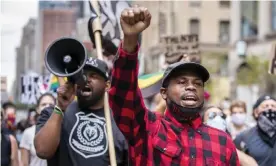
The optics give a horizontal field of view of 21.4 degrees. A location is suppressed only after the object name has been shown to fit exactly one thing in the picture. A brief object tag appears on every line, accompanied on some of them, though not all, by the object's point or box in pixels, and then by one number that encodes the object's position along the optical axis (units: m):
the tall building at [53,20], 61.25
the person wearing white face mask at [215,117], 6.01
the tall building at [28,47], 64.31
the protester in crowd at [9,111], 11.31
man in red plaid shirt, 3.54
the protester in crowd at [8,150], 7.59
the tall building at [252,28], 41.38
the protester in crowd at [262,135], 6.53
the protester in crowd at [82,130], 4.67
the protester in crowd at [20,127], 12.56
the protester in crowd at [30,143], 6.73
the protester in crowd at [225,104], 16.68
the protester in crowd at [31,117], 11.15
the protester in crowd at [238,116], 9.24
